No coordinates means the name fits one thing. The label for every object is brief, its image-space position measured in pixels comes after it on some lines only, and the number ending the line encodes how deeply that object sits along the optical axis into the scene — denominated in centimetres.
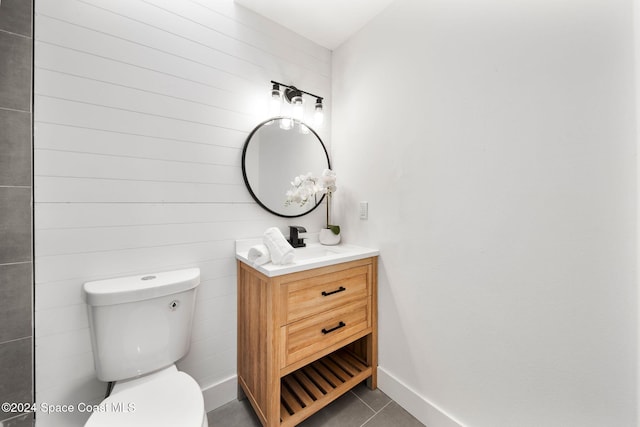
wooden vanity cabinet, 121
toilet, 91
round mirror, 158
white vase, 181
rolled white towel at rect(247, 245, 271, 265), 126
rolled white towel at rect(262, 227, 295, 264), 124
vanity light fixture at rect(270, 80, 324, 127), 162
